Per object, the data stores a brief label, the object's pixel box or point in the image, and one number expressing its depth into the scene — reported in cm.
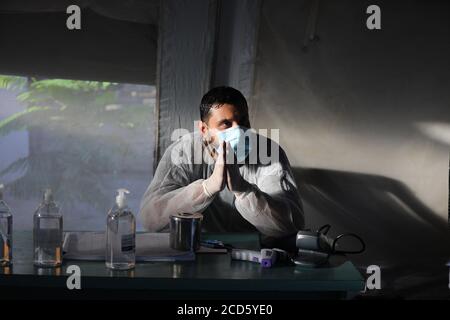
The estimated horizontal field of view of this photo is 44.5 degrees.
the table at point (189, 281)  132
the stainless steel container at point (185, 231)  155
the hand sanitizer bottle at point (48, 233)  142
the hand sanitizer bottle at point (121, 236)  139
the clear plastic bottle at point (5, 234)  143
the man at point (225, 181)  179
